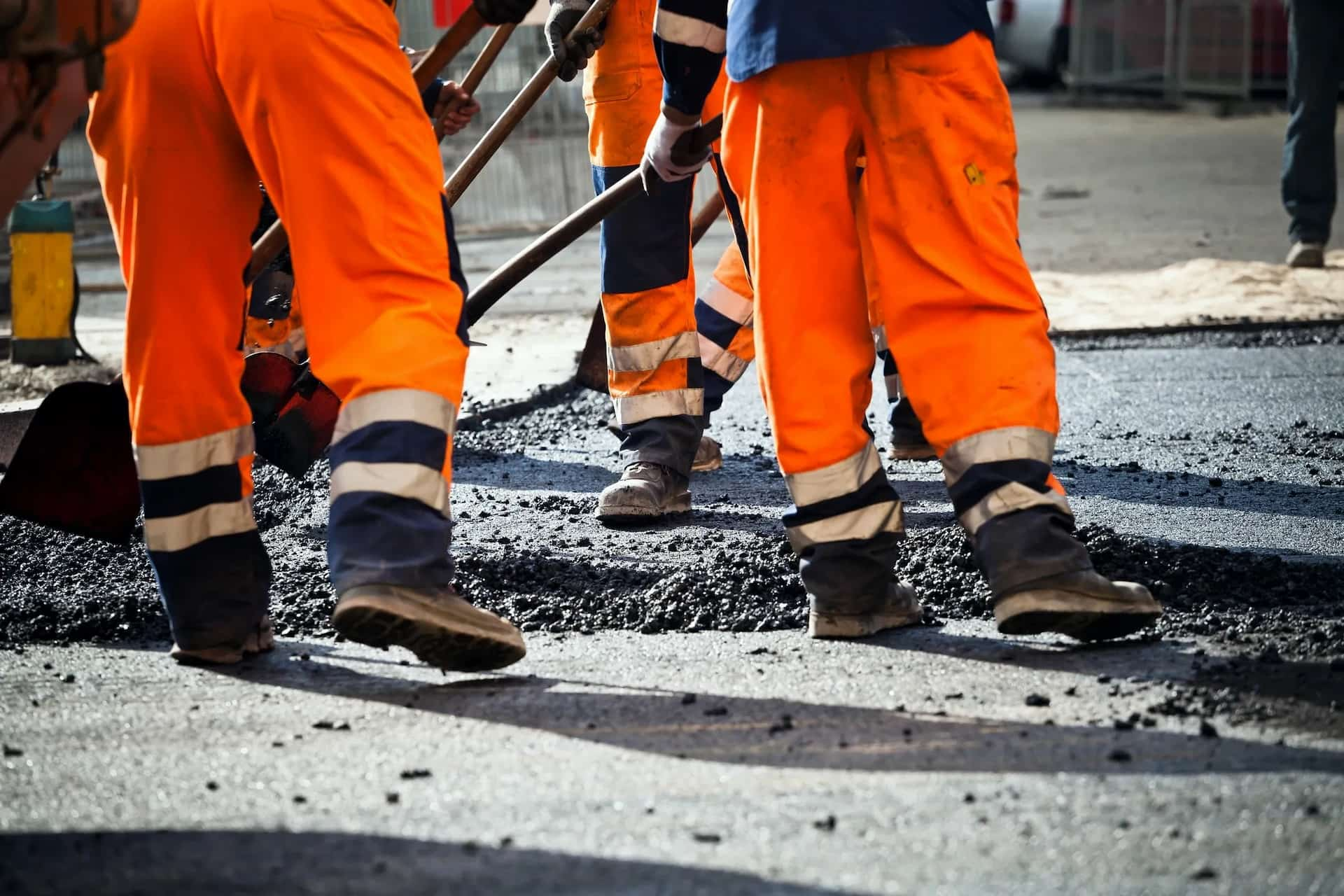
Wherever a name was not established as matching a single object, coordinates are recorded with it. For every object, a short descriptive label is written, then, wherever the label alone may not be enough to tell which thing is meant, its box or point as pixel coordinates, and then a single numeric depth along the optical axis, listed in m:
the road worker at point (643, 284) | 8.45
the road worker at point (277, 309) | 8.48
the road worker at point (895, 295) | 5.69
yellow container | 11.98
